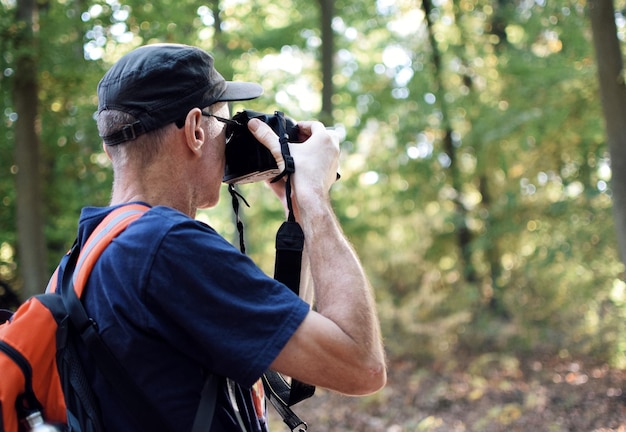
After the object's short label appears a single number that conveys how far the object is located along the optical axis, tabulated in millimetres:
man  1413
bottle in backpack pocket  1360
